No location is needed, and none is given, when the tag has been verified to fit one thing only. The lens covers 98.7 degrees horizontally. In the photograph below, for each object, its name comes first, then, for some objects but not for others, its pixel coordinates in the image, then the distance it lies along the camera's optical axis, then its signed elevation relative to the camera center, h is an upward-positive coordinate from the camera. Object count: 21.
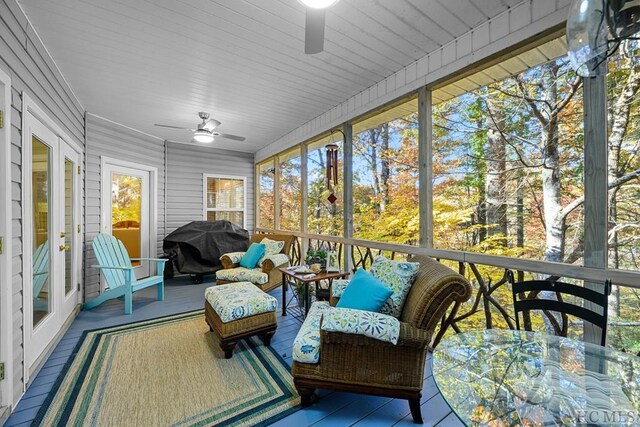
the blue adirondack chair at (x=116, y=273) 3.56 -0.85
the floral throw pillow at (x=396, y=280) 1.94 -0.52
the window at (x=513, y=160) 2.16 +0.48
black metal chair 1.46 -0.51
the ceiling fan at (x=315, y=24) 1.43 +1.08
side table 2.90 -0.71
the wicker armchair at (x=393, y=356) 1.65 -0.89
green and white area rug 1.72 -1.28
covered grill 4.92 -0.64
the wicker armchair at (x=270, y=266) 3.93 -0.83
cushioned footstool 2.40 -0.94
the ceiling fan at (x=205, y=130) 3.73 +1.12
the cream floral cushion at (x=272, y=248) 4.28 -0.58
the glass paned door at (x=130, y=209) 4.44 +0.05
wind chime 3.75 +0.65
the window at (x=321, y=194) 4.27 +0.30
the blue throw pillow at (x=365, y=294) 1.91 -0.60
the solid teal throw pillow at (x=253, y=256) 4.24 -0.69
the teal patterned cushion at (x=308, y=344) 1.75 -0.87
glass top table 0.96 -0.71
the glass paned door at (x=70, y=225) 3.04 -0.17
